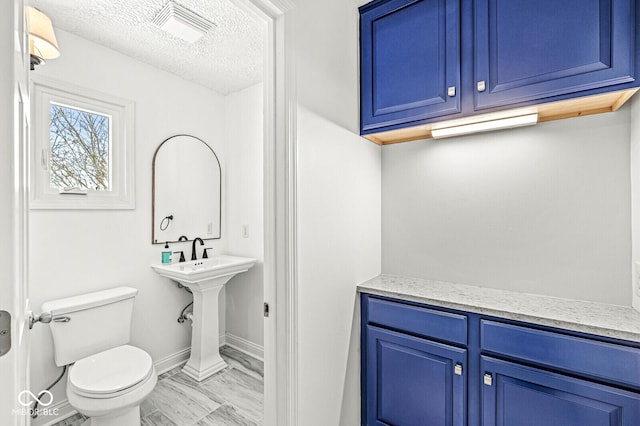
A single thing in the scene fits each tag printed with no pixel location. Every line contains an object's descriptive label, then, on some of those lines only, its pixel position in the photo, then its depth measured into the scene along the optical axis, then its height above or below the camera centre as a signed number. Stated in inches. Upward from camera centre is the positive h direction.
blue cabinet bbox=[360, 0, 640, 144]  48.6 +28.0
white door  21.0 +0.3
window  76.0 +17.6
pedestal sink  94.7 -31.8
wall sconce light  58.5 +34.5
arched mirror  99.7 +7.8
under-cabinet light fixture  59.1 +17.7
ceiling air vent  71.4 +46.7
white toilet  61.8 -34.5
